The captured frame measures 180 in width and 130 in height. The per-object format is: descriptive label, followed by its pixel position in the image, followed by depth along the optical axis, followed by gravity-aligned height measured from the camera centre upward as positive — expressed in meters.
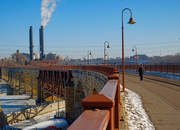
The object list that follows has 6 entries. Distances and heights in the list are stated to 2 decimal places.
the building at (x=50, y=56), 139.27 +6.66
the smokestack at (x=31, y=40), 120.75 +16.31
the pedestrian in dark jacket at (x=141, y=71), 17.25 -0.67
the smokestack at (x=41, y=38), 113.88 +16.84
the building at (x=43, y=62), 97.69 +1.39
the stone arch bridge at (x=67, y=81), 17.49 -2.99
